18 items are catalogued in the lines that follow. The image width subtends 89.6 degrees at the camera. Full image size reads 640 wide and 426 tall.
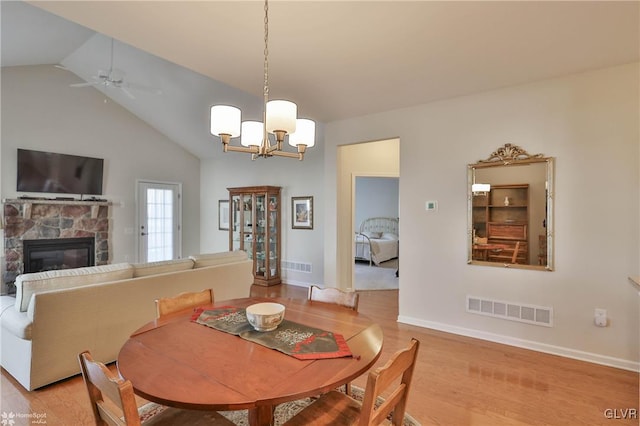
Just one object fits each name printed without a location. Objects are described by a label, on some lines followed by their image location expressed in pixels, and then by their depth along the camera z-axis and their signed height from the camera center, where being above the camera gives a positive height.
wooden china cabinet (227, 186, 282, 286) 5.96 -0.36
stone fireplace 4.89 -0.39
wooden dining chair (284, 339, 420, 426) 1.05 -0.72
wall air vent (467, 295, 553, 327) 3.03 -0.97
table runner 1.36 -0.59
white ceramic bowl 1.56 -0.52
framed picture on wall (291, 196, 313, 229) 5.83 -0.03
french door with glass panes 6.51 -0.24
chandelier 1.79 +0.50
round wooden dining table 1.05 -0.60
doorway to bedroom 6.61 -0.60
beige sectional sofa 2.29 -0.82
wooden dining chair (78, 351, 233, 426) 0.95 -0.63
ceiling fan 4.10 +1.66
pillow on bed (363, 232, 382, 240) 8.61 -0.65
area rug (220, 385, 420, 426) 2.02 -1.33
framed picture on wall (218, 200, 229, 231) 7.13 -0.12
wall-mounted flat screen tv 5.03 +0.59
